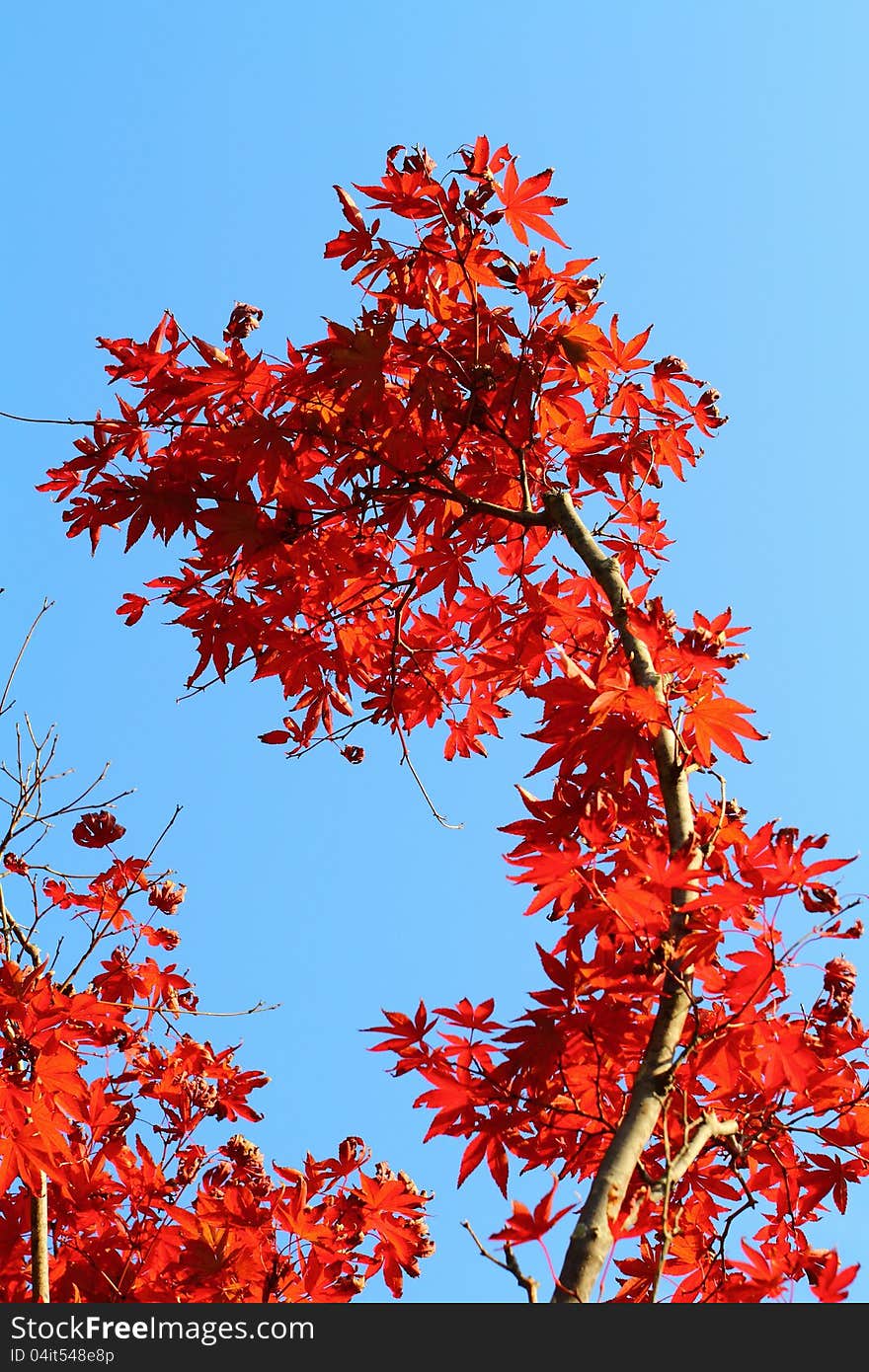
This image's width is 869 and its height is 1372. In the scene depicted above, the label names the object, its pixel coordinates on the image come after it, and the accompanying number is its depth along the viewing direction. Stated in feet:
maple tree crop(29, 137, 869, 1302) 6.89
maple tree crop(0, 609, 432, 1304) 8.86
